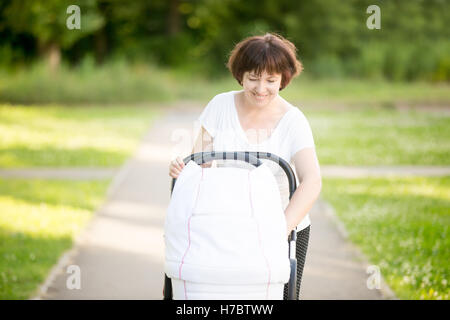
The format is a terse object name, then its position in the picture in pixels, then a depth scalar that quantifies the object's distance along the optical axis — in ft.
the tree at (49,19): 75.97
